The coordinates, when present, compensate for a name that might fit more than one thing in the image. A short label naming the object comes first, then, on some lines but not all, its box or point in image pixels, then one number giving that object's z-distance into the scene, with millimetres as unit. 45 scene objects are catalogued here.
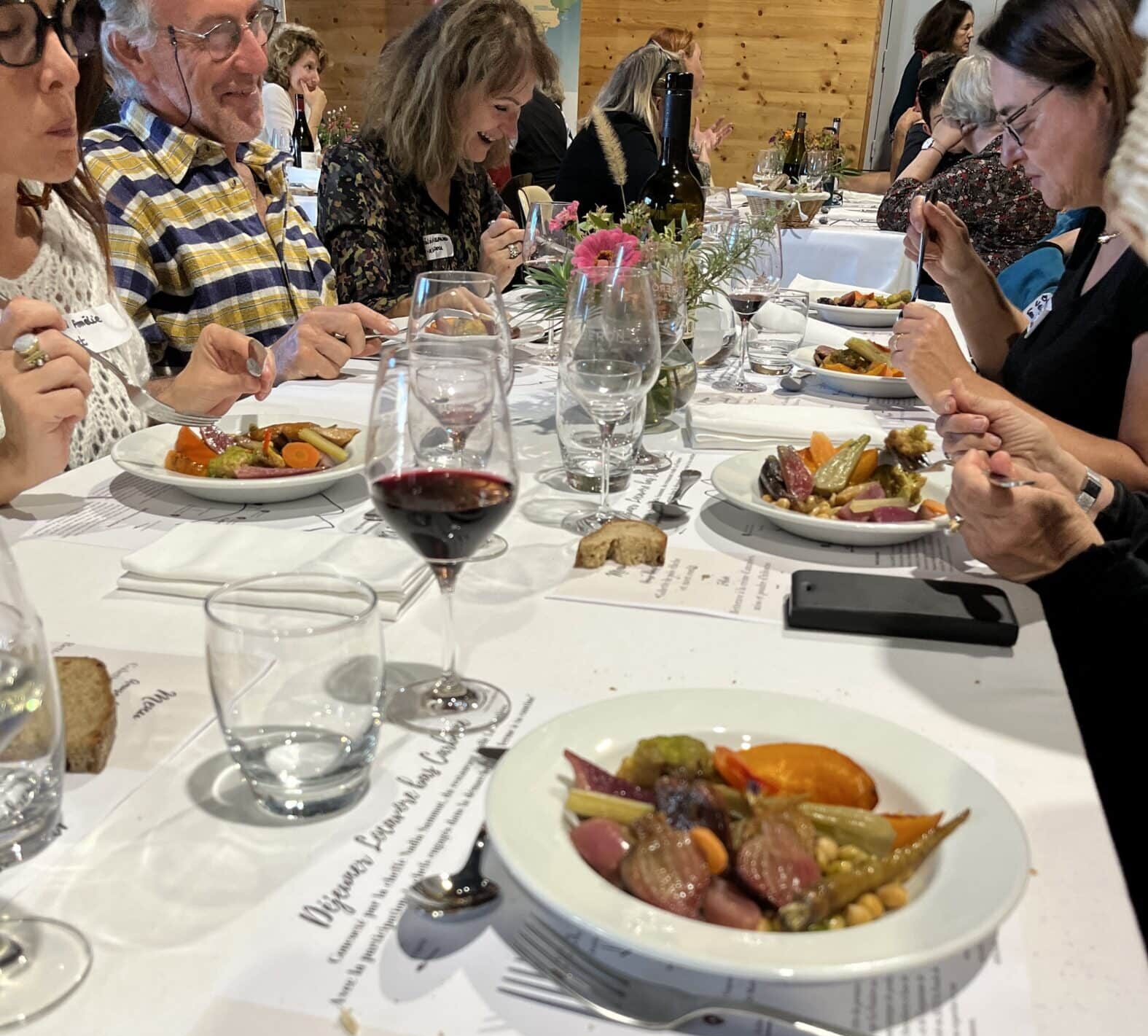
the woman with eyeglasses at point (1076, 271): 1479
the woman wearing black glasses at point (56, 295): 1140
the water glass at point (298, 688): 583
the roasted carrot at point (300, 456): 1184
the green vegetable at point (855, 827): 556
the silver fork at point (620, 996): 468
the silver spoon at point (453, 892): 544
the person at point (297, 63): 5910
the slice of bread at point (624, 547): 1012
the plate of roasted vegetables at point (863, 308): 2172
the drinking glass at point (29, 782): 498
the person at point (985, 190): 3109
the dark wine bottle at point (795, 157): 5285
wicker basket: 3828
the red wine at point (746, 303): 1710
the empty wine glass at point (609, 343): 1085
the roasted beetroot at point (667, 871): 506
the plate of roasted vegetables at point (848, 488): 1053
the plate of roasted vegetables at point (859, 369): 1699
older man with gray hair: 1830
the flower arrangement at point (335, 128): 5750
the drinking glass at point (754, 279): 1664
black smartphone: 863
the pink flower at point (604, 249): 1347
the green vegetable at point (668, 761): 608
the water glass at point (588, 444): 1229
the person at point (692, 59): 5059
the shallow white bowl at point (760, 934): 462
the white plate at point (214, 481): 1107
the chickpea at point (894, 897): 519
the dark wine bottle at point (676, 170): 2139
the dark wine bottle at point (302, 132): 6074
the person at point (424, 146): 2455
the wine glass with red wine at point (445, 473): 717
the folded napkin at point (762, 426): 1369
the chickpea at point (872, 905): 513
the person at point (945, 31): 5809
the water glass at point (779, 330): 1907
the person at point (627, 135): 3748
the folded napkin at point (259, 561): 921
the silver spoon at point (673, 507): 1150
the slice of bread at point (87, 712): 658
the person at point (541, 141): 4410
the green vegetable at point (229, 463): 1145
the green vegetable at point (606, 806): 566
